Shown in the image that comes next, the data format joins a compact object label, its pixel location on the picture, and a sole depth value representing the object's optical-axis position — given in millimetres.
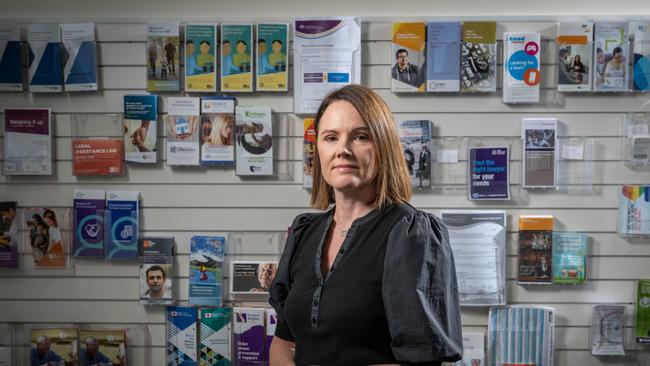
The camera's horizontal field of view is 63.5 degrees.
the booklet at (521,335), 2822
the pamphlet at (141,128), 2889
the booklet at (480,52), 2812
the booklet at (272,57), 2854
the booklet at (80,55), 2906
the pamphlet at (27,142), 2939
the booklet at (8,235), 2969
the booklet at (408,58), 2824
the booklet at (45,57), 2916
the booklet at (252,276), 2893
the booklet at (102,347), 2932
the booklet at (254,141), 2854
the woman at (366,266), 1312
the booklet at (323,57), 2816
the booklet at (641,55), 2812
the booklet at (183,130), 2895
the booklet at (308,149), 2863
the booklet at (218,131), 2889
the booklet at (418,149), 2836
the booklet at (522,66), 2795
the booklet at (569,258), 2838
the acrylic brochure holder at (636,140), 2820
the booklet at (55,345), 2943
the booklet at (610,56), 2807
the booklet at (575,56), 2805
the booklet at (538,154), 2816
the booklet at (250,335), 2871
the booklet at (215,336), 2906
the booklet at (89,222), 2941
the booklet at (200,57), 2869
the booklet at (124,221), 2924
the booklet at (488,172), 2836
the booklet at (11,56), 2930
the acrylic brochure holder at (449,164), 2865
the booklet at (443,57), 2809
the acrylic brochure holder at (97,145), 2922
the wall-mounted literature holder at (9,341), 2971
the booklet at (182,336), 2916
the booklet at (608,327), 2838
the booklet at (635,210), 2830
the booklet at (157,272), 2908
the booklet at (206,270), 2900
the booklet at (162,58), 2877
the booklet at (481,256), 2826
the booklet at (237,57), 2861
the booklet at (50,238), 2965
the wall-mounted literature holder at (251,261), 2896
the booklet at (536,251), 2834
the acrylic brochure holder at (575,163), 2848
